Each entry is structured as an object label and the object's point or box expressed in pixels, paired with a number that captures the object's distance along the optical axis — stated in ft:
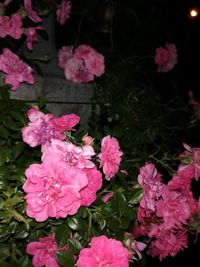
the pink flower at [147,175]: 2.95
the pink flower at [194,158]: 3.36
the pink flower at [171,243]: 3.60
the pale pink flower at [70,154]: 2.25
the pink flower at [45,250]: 2.67
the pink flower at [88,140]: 2.59
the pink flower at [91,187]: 2.37
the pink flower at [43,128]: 2.62
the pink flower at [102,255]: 2.25
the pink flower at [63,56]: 5.25
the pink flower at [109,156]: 2.72
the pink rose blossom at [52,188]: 2.17
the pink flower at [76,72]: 5.08
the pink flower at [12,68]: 4.02
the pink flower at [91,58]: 5.22
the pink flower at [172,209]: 3.16
